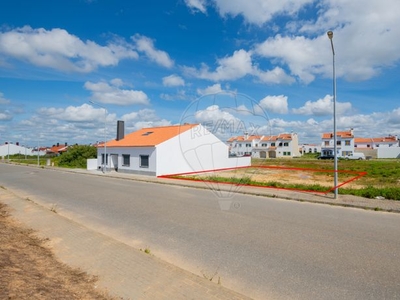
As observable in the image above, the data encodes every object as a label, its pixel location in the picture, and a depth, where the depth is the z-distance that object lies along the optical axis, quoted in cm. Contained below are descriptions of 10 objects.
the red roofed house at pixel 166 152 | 2461
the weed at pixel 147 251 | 578
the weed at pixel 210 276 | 462
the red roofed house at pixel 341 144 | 6944
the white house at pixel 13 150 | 9806
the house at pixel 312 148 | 11519
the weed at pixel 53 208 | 986
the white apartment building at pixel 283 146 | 7625
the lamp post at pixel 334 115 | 1180
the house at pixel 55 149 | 10144
